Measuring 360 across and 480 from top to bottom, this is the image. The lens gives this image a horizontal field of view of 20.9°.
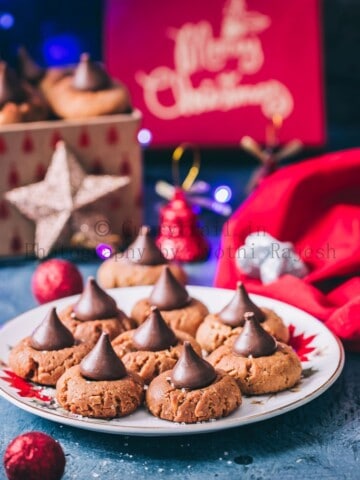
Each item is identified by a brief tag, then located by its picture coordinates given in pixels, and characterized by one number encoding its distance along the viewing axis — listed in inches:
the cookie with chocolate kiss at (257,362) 19.2
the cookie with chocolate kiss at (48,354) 19.7
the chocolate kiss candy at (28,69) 31.4
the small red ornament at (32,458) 16.4
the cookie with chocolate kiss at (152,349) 19.7
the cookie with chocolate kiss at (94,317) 21.1
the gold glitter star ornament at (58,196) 28.1
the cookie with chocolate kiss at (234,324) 20.9
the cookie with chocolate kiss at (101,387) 18.2
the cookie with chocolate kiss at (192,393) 18.0
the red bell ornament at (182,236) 28.5
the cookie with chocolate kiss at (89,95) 28.5
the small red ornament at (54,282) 24.4
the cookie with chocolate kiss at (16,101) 27.9
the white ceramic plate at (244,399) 17.7
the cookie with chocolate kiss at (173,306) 21.8
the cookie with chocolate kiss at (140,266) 24.5
